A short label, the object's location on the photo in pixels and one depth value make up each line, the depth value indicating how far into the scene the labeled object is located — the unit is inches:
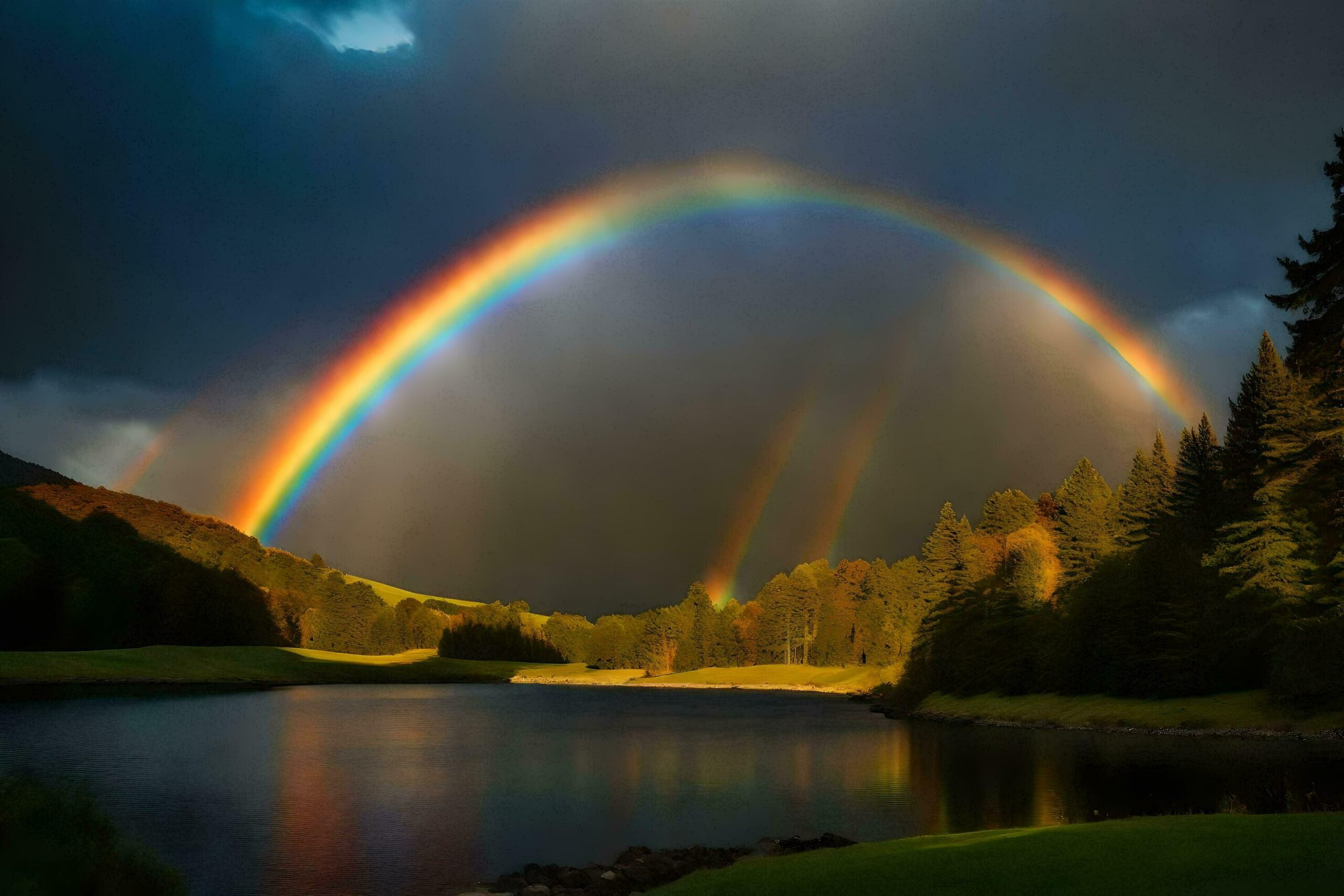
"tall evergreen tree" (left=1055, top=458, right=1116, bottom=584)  3779.5
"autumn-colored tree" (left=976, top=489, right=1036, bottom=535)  5615.2
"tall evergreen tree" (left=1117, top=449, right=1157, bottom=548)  3619.6
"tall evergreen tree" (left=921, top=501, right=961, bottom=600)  4987.7
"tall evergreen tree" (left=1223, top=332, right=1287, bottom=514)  3041.3
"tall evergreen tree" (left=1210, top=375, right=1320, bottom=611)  2428.6
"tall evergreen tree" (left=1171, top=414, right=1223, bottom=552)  3484.3
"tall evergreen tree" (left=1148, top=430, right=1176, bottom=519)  3996.1
